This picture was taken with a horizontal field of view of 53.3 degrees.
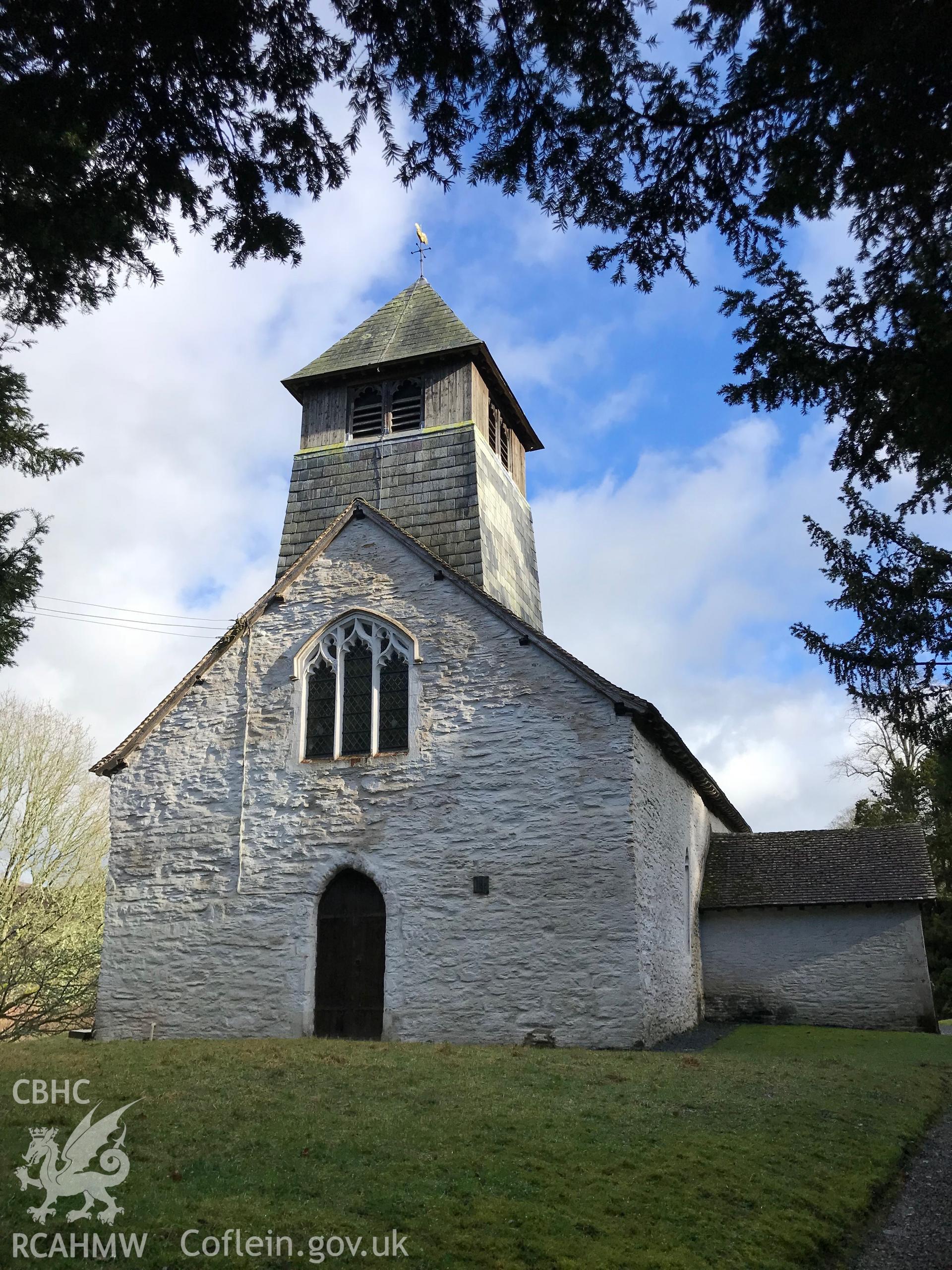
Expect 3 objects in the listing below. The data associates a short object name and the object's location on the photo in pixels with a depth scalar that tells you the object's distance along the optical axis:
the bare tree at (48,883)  22.31
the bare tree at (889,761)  35.16
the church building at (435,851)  14.50
